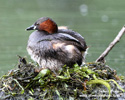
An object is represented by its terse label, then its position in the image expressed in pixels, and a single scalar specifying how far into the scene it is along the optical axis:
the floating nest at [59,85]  11.27
